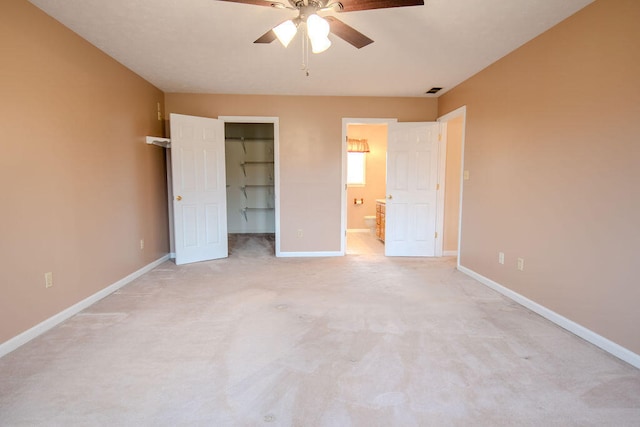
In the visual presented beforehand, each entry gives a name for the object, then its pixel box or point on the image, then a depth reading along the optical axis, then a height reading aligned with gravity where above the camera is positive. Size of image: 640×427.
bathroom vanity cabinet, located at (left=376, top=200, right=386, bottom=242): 6.02 -0.62
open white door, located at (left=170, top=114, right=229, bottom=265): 4.27 -0.02
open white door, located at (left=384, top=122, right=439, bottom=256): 4.77 -0.03
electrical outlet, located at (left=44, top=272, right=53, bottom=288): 2.46 -0.75
